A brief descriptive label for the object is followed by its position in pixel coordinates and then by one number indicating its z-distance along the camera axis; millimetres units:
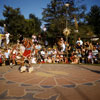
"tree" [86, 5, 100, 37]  29856
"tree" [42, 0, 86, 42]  21844
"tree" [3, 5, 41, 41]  28316
